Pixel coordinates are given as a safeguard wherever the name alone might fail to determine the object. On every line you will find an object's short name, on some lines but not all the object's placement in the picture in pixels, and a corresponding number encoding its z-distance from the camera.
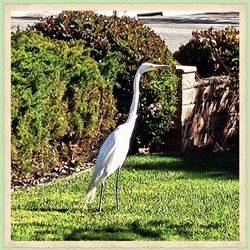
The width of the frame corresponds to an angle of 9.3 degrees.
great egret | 10.80
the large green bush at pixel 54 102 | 10.95
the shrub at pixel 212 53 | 11.66
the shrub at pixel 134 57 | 11.55
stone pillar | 11.65
